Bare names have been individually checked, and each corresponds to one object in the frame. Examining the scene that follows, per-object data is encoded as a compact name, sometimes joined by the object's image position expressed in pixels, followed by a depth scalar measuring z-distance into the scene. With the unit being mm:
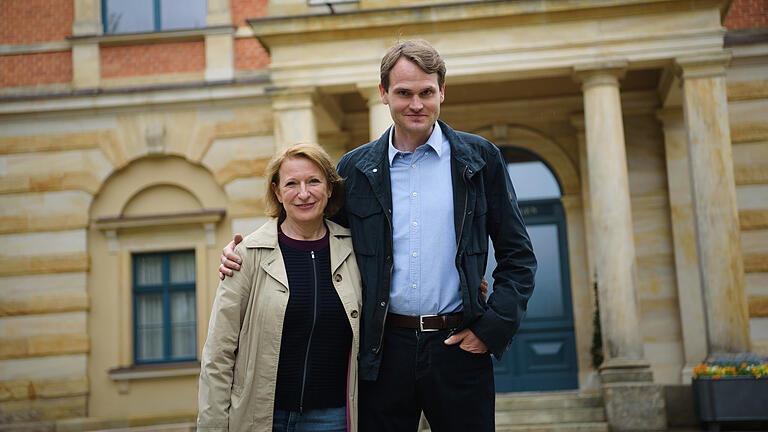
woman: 3039
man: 3043
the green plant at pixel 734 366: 8625
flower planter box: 8617
